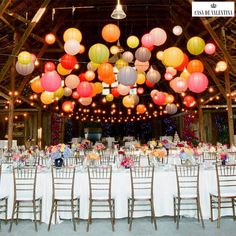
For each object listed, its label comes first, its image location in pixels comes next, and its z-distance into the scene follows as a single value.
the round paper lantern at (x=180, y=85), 6.62
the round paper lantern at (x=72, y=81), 6.87
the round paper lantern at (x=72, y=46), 5.54
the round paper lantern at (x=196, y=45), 5.56
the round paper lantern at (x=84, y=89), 6.68
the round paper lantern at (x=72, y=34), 5.61
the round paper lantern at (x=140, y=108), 9.67
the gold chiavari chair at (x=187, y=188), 4.30
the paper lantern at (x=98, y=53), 5.53
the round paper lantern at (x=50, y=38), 6.33
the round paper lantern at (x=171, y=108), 8.59
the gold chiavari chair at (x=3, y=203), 4.24
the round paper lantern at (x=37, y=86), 6.65
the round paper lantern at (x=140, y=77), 7.26
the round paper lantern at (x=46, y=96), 7.07
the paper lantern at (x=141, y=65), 7.07
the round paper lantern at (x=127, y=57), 6.88
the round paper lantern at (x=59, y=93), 7.09
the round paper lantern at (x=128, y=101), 7.82
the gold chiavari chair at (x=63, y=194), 4.14
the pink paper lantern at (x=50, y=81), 5.70
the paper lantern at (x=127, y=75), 5.82
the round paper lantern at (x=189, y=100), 8.95
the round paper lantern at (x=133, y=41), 6.20
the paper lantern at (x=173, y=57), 5.61
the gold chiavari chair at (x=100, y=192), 4.12
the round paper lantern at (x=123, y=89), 7.38
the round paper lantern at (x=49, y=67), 6.62
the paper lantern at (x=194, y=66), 6.05
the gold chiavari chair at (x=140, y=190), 4.21
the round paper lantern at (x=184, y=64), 6.60
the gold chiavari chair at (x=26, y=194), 4.13
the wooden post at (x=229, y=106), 9.83
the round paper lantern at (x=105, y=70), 6.18
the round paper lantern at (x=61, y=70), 6.87
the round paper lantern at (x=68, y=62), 6.49
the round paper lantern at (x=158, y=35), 5.89
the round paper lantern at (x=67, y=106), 8.34
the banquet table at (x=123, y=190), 4.45
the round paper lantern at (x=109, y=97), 8.66
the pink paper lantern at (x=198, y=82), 5.54
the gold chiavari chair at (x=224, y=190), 4.21
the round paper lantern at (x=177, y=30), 6.27
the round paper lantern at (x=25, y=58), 5.55
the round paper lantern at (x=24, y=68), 5.87
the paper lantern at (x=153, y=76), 6.87
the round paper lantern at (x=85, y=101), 8.04
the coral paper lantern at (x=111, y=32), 5.58
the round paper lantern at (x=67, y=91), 7.45
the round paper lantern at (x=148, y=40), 6.02
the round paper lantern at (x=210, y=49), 5.93
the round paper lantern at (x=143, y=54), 6.41
